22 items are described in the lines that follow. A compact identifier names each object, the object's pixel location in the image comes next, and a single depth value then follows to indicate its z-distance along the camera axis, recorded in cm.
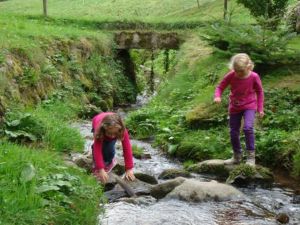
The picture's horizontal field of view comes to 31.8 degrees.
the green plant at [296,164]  827
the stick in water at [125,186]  714
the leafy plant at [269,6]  1998
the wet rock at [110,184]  721
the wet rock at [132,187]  704
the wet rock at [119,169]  840
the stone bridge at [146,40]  2392
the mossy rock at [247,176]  812
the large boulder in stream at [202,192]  707
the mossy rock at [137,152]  1006
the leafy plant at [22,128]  795
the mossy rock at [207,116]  1103
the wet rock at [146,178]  792
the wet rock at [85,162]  767
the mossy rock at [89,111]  1457
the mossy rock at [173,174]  854
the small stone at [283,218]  639
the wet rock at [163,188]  722
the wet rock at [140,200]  681
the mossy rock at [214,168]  868
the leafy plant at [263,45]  1252
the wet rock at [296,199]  730
